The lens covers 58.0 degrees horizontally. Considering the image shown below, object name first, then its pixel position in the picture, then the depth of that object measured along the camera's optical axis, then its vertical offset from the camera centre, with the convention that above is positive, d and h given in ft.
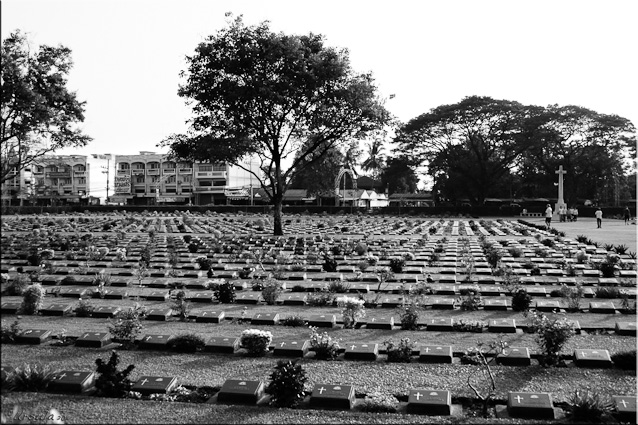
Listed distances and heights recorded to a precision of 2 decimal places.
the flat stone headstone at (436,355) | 23.03 -6.02
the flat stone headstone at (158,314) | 31.24 -6.00
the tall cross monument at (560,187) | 168.45 +5.44
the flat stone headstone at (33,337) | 25.66 -5.94
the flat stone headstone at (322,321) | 29.73 -6.02
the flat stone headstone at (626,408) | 17.06 -6.04
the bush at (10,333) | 25.35 -5.78
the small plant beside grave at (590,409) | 17.04 -6.10
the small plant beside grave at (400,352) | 23.25 -5.97
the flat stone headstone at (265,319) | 30.30 -6.05
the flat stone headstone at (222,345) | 24.53 -6.02
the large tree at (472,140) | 195.21 +22.85
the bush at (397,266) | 49.11 -5.20
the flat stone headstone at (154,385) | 19.22 -6.09
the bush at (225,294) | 36.27 -5.69
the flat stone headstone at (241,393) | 18.67 -6.15
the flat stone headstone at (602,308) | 32.37 -5.78
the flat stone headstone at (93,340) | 25.27 -5.99
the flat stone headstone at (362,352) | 23.56 -6.07
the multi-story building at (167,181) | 284.41 +11.81
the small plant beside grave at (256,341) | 24.01 -5.71
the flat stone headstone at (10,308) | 31.89 -5.81
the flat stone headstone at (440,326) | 28.63 -6.03
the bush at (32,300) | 31.58 -5.30
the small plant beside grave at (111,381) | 18.98 -5.87
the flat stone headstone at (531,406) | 17.35 -6.10
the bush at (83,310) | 31.73 -5.84
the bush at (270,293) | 35.81 -5.49
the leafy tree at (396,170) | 208.03 +12.92
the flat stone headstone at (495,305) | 33.68 -5.86
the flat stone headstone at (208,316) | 30.73 -6.04
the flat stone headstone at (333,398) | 18.17 -6.14
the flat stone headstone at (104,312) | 31.68 -5.94
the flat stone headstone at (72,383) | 19.30 -6.03
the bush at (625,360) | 21.55 -5.84
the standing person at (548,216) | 118.61 -2.36
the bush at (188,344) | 24.49 -5.94
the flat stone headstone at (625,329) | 27.02 -5.81
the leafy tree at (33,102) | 59.31 +11.31
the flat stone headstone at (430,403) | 17.70 -6.15
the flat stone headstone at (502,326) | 28.04 -5.92
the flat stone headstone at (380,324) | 29.22 -6.05
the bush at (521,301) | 32.63 -5.45
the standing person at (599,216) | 119.83 -2.18
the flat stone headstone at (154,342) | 25.09 -6.03
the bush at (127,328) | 25.58 -5.52
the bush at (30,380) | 19.43 -5.95
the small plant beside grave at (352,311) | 28.76 -5.41
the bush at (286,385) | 18.44 -5.85
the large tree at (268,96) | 81.66 +15.90
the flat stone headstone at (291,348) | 24.26 -6.08
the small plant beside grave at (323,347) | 23.79 -5.90
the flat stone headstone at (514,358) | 22.65 -6.04
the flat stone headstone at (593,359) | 22.02 -5.89
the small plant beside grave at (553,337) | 22.40 -5.15
